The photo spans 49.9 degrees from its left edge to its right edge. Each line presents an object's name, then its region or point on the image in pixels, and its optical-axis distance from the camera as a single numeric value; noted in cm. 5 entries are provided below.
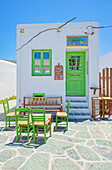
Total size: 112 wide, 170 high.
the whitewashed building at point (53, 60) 643
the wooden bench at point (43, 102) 614
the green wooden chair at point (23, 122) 360
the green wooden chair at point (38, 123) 351
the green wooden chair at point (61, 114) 460
